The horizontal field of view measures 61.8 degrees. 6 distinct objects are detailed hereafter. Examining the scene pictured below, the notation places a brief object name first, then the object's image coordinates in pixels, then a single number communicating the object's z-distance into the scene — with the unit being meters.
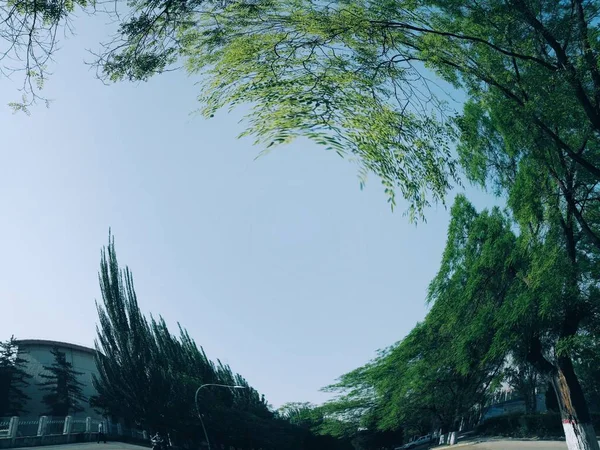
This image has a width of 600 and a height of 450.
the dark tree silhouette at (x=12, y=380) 40.50
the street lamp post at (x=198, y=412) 32.79
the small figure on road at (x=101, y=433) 31.08
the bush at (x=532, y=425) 28.67
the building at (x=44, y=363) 43.81
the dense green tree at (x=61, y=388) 42.97
